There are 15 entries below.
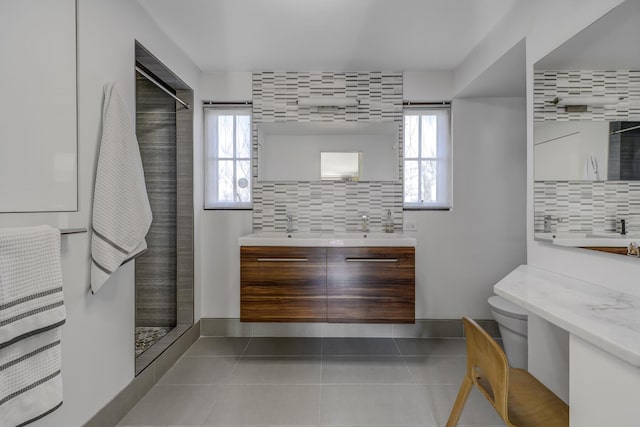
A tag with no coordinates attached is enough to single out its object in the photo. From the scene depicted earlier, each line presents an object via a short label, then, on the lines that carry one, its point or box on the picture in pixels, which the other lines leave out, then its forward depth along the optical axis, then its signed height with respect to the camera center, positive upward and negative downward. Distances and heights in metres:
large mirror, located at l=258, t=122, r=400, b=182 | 2.91 +0.55
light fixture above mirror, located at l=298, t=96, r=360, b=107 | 2.83 +0.98
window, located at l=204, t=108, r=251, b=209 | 2.99 +0.51
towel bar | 1.33 -0.08
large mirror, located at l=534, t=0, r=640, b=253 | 1.23 +0.36
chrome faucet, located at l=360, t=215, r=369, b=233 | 2.90 -0.11
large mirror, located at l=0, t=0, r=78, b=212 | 1.14 +0.41
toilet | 2.08 -0.78
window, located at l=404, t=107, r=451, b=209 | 2.97 +0.50
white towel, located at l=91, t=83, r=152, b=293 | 1.54 +0.07
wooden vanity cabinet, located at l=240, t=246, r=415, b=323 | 2.31 -0.53
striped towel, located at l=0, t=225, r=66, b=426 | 1.01 -0.37
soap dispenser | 2.85 -0.10
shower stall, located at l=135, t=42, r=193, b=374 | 2.75 +0.06
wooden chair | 1.07 -0.69
